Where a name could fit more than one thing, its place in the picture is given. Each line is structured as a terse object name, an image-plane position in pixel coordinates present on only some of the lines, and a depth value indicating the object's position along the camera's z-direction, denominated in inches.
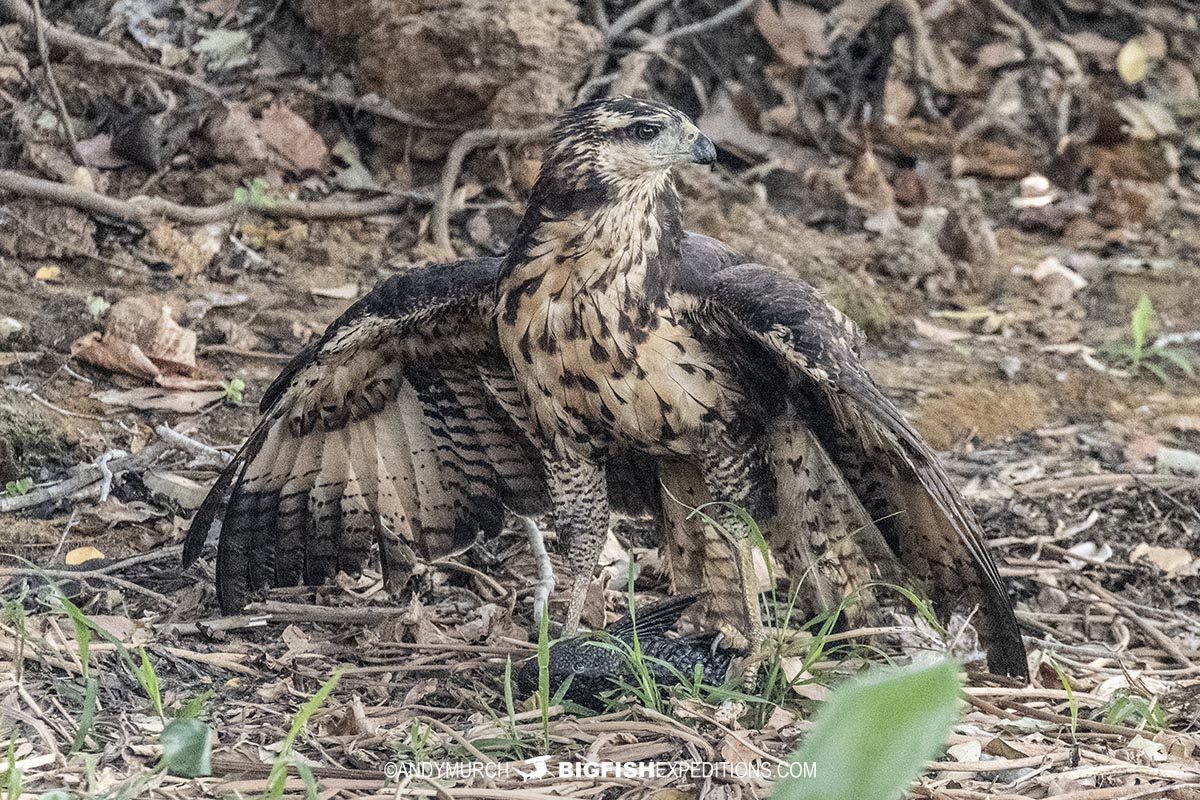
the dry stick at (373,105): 581.0
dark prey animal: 313.1
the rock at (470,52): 563.8
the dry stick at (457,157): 560.7
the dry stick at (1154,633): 367.2
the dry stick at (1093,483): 458.0
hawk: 320.5
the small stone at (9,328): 455.5
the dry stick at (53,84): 504.1
